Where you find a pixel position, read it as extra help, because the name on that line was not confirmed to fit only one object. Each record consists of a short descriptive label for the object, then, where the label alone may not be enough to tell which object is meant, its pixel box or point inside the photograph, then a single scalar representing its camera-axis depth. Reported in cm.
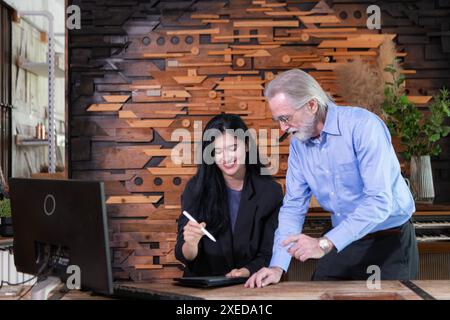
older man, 235
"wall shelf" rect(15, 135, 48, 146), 574
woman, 284
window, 536
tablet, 219
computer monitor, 176
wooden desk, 200
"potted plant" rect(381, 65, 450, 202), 429
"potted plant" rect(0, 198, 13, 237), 340
